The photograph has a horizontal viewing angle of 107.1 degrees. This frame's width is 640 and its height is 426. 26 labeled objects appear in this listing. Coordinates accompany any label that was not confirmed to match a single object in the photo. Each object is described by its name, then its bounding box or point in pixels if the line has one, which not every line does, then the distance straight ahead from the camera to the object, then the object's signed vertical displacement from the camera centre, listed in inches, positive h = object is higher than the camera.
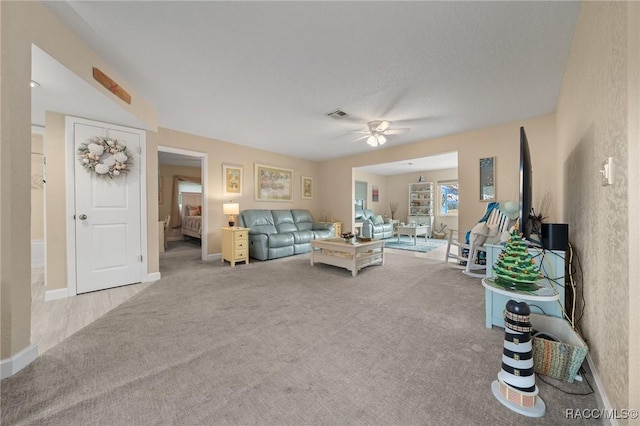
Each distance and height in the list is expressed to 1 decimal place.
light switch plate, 44.6 +7.8
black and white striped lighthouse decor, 46.6 -32.5
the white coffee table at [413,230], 254.2 -19.8
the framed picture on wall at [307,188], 263.0 +27.0
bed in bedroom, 265.7 -0.5
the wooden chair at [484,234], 138.8 -13.1
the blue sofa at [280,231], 183.2 -17.5
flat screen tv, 68.0 +6.6
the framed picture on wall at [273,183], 221.8 +28.2
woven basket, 52.9 -33.3
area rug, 238.2 -36.1
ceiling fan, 146.6 +52.5
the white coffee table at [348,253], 143.5 -27.7
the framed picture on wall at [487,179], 160.2 +22.9
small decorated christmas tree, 54.9 -13.6
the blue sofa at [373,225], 279.4 -16.0
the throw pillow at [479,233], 137.4 -12.5
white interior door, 112.0 -4.6
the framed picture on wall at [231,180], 197.5 +27.0
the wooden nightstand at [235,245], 169.2 -24.2
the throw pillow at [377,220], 299.7 -10.7
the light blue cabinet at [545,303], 69.7 -26.6
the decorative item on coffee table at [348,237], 162.4 -17.5
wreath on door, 111.6 +27.0
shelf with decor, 319.0 +12.1
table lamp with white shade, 178.2 +2.7
